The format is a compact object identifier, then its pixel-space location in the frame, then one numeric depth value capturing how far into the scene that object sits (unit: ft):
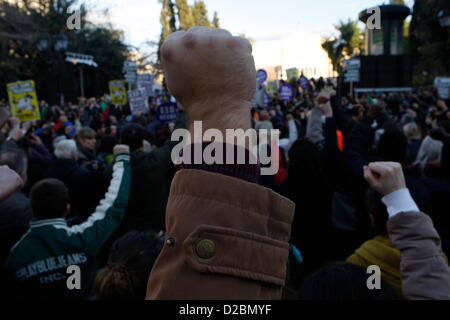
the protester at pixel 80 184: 12.42
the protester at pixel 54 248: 7.17
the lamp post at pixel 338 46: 40.12
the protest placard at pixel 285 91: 42.04
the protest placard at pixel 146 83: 35.06
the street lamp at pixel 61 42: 37.49
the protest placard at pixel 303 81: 47.52
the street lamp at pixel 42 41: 39.70
